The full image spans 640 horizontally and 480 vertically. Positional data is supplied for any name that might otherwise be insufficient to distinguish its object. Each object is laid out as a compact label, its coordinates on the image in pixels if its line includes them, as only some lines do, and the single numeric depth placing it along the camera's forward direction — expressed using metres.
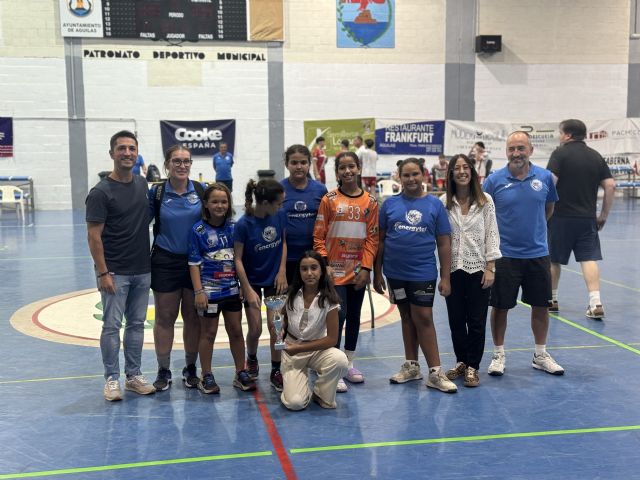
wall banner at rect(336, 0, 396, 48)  19.81
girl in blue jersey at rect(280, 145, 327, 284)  4.85
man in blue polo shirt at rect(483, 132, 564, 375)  5.03
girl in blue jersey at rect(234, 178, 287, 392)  4.58
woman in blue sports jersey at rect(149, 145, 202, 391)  4.68
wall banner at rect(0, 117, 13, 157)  18.64
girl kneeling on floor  4.51
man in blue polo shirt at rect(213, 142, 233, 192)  17.84
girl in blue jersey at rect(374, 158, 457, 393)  4.70
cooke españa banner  19.52
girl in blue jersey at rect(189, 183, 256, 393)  4.60
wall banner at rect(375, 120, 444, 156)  20.77
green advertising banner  20.30
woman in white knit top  4.79
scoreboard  18.56
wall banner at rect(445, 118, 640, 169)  21.05
